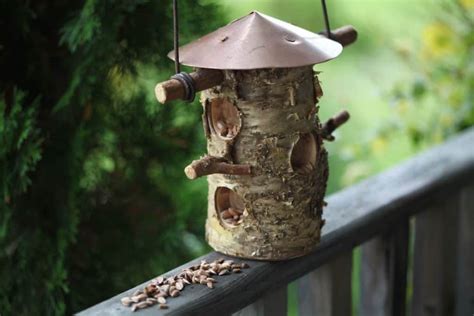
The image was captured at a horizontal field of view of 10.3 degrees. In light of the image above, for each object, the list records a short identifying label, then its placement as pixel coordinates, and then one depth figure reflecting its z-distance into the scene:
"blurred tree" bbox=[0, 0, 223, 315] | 2.65
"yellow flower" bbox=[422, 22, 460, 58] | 3.43
